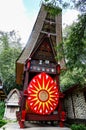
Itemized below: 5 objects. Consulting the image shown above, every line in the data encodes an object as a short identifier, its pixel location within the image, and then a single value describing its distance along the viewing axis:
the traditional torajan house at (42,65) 12.55
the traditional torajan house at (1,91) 13.99
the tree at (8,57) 28.81
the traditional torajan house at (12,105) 21.22
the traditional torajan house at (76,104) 13.49
